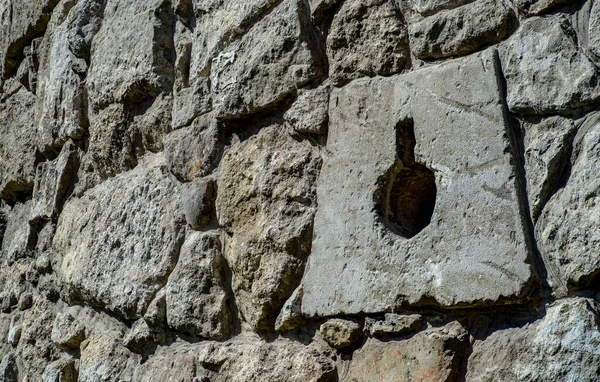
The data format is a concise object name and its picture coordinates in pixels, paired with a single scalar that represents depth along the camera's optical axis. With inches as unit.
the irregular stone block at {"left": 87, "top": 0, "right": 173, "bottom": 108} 187.7
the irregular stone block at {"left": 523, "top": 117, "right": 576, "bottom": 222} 133.9
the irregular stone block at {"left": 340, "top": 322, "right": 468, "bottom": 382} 137.9
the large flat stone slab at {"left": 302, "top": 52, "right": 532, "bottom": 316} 136.3
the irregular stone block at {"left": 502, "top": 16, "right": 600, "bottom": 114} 132.8
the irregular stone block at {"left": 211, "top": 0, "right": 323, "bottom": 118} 160.9
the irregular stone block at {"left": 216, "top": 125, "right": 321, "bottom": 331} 156.9
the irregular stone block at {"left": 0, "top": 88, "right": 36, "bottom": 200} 235.3
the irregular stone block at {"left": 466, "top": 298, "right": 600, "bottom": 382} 128.7
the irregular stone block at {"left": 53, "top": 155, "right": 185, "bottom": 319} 178.2
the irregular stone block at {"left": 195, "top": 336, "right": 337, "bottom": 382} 150.1
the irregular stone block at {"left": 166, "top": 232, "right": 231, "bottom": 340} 166.2
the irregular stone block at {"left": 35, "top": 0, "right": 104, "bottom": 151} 210.5
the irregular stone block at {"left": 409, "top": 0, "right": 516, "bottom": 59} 140.4
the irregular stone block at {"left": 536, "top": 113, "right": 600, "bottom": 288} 129.8
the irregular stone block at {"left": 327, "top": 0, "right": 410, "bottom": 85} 150.4
